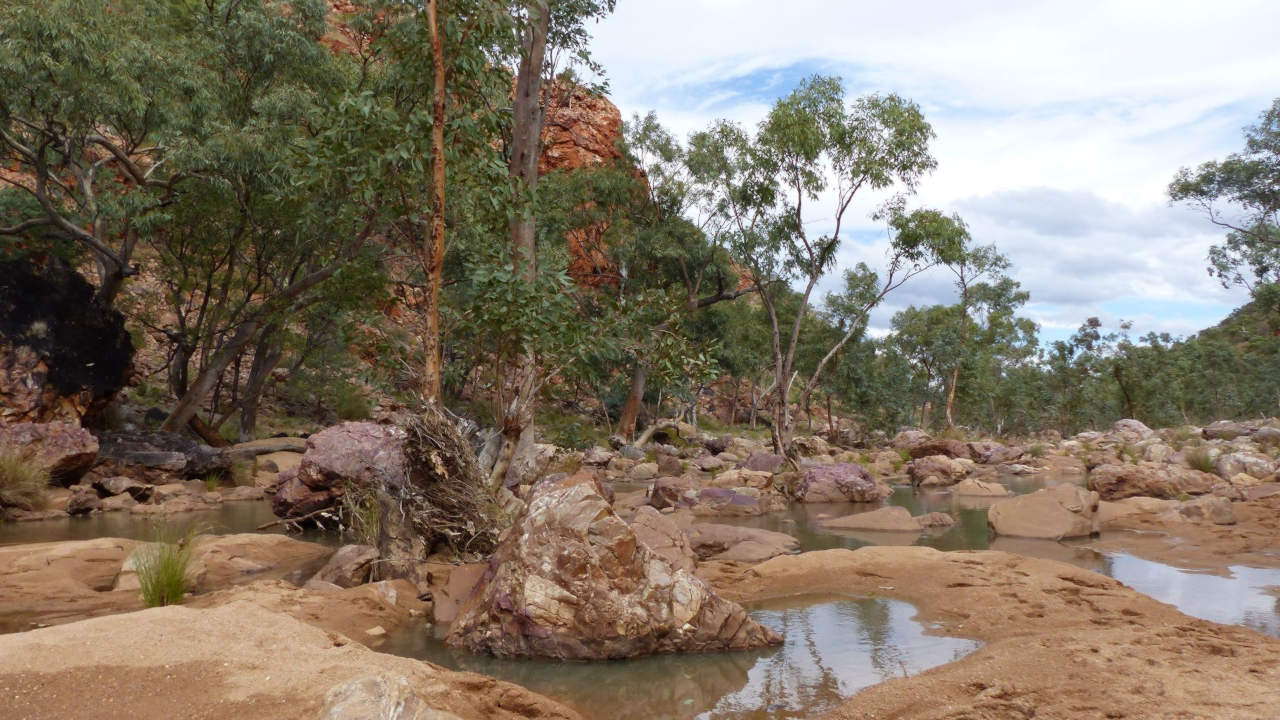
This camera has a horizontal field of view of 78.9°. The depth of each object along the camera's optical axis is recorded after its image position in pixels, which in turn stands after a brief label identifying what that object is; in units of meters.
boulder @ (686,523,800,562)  9.58
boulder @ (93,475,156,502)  13.99
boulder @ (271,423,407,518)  11.98
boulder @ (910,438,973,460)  26.25
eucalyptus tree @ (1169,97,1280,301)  25.86
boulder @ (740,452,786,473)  21.16
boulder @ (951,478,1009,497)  18.11
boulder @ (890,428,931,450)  33.59
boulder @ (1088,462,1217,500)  14.22
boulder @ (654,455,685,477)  21.92
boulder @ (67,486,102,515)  12.70
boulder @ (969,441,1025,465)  27.90
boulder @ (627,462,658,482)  22.08
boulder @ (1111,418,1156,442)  32.47
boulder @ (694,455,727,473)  23.21
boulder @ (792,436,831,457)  30.55
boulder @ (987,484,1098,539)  11.04
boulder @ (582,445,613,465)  24.14
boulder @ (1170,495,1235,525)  11.33
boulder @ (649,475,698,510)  15.07
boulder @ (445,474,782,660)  5.67
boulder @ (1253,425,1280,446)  23.31
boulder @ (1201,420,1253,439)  26.78
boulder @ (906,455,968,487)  21.14
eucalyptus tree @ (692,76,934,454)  21.67
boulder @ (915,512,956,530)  12.58
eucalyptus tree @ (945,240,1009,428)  37.84
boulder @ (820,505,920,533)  12.37
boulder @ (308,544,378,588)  7.43
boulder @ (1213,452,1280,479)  16.06
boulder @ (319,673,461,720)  3.31
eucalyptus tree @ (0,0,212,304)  13.52
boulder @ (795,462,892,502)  16.98
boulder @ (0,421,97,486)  13.42
